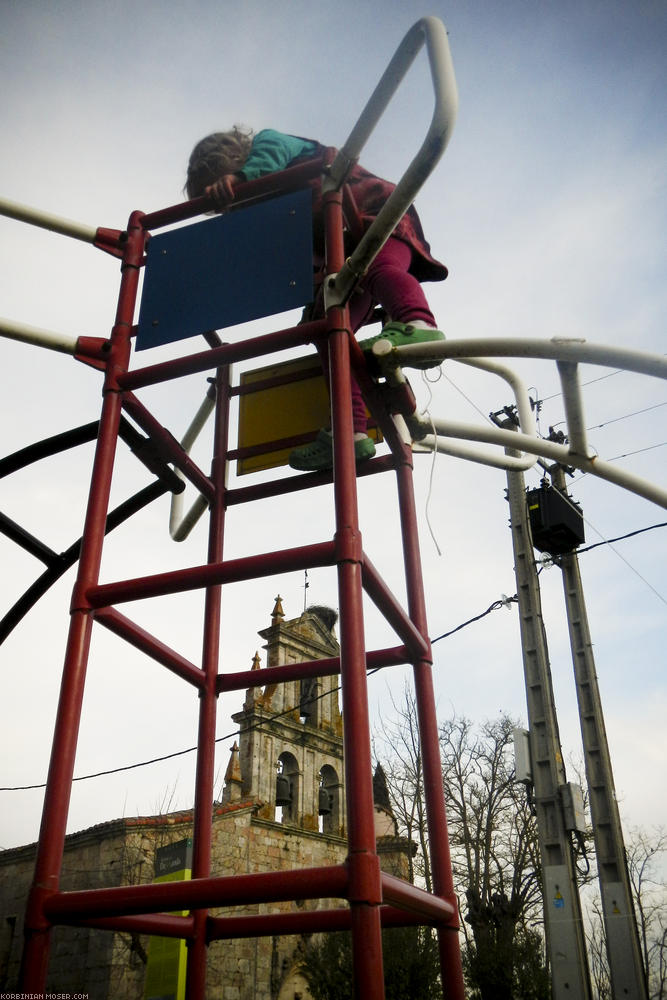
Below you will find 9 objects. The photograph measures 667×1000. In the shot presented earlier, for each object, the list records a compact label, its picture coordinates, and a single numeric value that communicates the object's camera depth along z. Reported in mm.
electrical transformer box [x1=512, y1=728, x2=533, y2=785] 9258
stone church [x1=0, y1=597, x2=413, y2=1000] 17219
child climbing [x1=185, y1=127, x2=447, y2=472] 2350
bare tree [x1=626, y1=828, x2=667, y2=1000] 28391
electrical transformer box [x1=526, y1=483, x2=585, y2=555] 10539
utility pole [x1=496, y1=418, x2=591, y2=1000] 8055
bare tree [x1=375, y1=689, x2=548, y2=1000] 22609
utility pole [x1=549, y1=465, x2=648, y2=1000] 8109
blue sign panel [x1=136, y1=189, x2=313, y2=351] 2162
